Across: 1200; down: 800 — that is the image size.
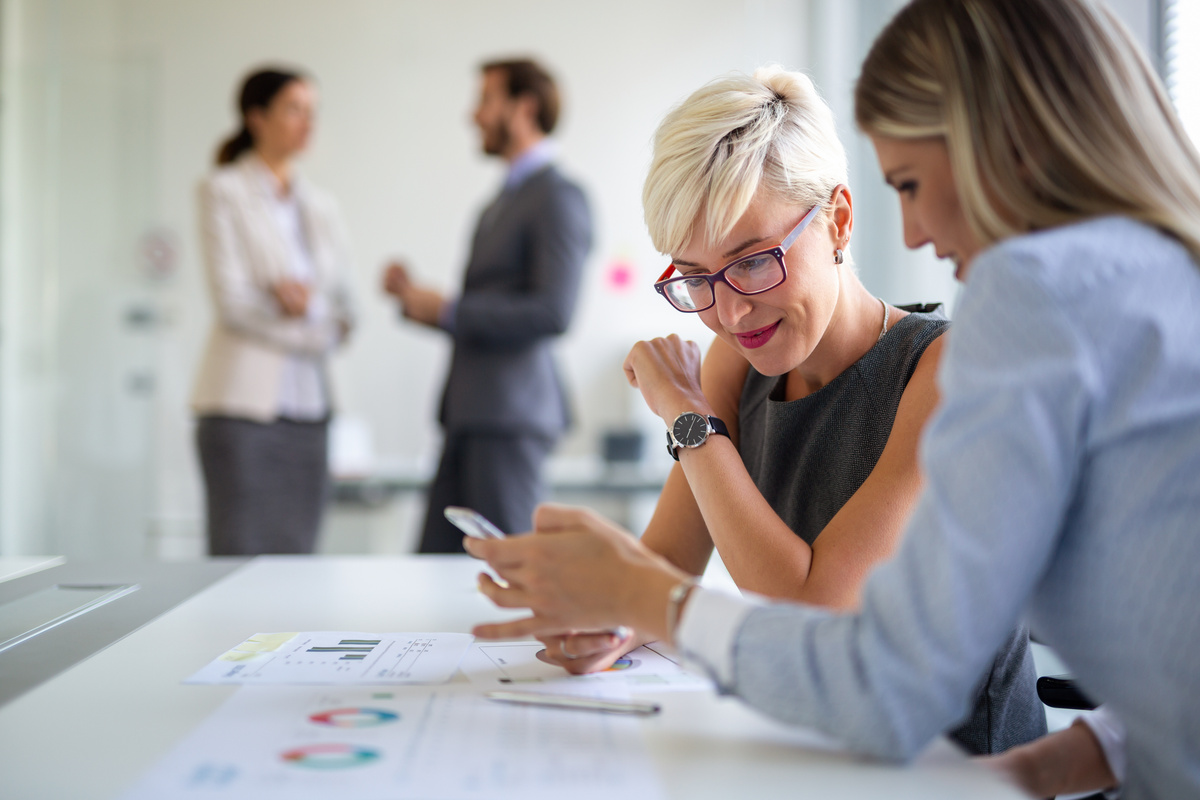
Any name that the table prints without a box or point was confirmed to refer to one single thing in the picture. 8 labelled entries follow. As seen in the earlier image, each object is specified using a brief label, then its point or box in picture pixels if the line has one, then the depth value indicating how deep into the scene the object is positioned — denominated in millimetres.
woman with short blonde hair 975
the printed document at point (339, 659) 845
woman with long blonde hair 563
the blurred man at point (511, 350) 2232
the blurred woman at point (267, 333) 2424
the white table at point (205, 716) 611
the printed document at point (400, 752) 594
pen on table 753
